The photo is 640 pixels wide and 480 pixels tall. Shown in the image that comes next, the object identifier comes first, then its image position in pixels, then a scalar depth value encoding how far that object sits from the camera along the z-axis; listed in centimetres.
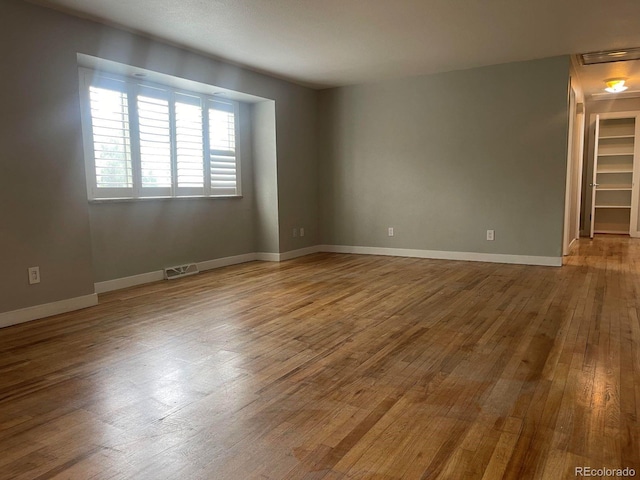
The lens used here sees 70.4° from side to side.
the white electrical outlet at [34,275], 344
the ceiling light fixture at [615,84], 619
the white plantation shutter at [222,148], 559
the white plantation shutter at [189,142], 512
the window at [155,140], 424
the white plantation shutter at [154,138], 467
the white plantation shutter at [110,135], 421
